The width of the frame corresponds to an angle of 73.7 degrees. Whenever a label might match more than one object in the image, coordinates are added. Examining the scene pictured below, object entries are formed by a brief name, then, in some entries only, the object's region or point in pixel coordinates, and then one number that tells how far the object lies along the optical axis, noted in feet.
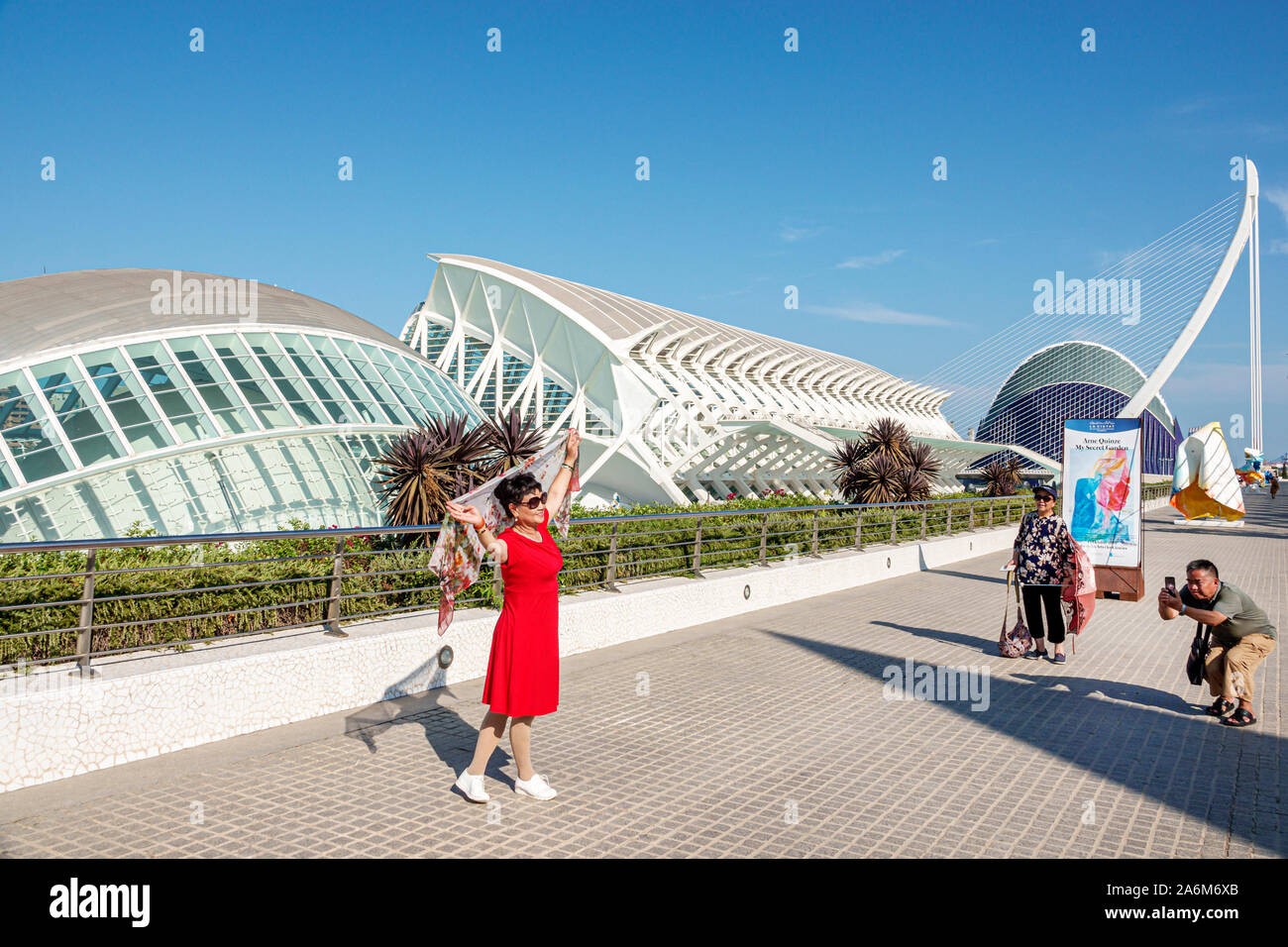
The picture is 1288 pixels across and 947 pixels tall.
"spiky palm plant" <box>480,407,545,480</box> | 53.98
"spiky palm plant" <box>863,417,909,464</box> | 88.07
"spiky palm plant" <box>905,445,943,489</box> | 86.31
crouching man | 20.98
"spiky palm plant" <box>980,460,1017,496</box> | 122.52
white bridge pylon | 105.40
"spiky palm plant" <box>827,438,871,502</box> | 83.95
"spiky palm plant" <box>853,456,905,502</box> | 79.41
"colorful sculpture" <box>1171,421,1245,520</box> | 98.84
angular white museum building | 113.80
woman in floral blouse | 28.07
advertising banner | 35.35
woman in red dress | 14.80
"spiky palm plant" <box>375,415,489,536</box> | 47.93
